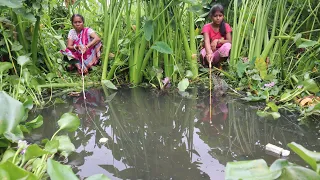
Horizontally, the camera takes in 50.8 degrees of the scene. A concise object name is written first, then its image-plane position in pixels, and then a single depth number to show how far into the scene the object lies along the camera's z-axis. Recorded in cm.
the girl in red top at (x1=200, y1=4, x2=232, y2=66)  256
